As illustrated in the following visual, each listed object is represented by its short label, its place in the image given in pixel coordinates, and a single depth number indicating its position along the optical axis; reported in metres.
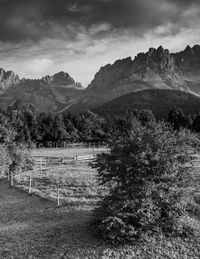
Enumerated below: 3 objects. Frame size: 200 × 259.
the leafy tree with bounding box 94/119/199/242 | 11.98
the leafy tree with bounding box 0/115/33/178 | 30.06
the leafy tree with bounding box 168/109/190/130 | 112.79
